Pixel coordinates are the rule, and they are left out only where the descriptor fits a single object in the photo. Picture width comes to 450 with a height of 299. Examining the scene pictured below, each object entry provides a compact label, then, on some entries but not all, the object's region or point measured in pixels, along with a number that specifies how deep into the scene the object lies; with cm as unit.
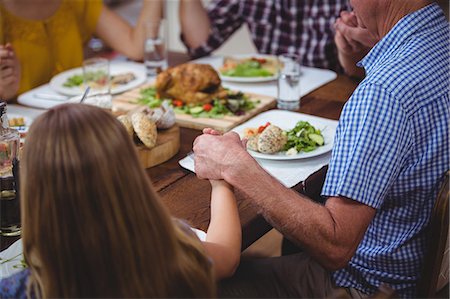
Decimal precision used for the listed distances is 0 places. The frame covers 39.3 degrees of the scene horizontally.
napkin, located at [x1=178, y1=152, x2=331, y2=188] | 168
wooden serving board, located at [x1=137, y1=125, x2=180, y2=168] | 175
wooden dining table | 144
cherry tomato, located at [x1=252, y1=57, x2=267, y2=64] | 269
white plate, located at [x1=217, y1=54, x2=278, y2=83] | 245
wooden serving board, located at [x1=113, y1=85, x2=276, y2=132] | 204
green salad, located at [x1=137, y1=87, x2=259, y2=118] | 213
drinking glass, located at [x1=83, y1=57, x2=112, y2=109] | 233
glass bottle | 143
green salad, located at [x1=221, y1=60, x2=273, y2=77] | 251
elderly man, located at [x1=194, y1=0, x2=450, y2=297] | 134
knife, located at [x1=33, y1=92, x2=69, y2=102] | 234
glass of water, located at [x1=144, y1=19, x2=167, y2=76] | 264
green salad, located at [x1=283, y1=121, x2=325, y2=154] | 180
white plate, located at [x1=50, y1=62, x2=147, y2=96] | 241
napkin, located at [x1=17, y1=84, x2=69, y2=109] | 230
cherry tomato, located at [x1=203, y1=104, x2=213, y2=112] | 214
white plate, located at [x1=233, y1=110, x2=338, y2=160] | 190
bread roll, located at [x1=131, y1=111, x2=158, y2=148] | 173
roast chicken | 221
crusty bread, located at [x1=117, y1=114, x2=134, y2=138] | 174
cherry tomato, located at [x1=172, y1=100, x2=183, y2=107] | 220
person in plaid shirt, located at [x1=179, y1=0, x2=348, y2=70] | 300
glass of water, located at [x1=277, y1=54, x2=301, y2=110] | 221
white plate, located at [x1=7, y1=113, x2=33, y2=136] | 194
